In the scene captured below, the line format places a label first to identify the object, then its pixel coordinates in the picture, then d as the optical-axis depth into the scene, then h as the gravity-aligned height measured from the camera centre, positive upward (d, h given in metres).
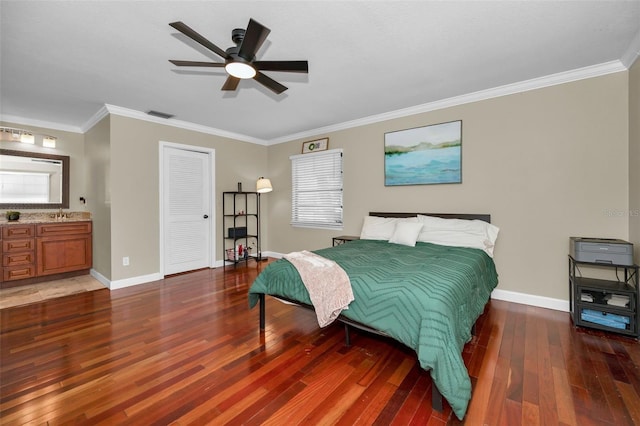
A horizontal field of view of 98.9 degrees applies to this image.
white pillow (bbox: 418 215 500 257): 3.14 -0.26
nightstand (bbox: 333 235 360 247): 4.32 -0.42
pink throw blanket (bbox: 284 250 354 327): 1.96 -0.56
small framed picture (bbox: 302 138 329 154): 4.98 +1.24
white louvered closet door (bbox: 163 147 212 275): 4.52 +0.03
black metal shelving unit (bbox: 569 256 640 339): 2.36 -0.83
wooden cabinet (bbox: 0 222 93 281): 3.87 -0.55
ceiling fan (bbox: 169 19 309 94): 1.80 +1.16
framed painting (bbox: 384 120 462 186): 3.62 +0.80
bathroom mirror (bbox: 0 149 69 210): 4.18 +0.53
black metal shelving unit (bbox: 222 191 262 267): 5.19 -0.24
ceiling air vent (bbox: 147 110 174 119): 4.06 +1.49
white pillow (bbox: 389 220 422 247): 3.37 -0.27
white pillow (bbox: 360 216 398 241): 3.78 -0.23
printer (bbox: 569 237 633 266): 2.42 -0.37
